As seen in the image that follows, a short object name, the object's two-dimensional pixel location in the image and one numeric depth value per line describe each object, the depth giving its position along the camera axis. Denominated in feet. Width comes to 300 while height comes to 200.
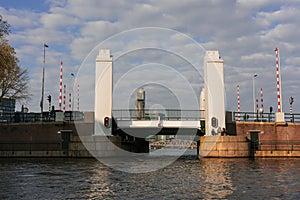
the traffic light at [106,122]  108.47
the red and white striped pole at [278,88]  109.40
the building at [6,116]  123.89
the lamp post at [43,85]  137.36
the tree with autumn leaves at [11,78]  105.29
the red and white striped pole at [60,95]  117.52
